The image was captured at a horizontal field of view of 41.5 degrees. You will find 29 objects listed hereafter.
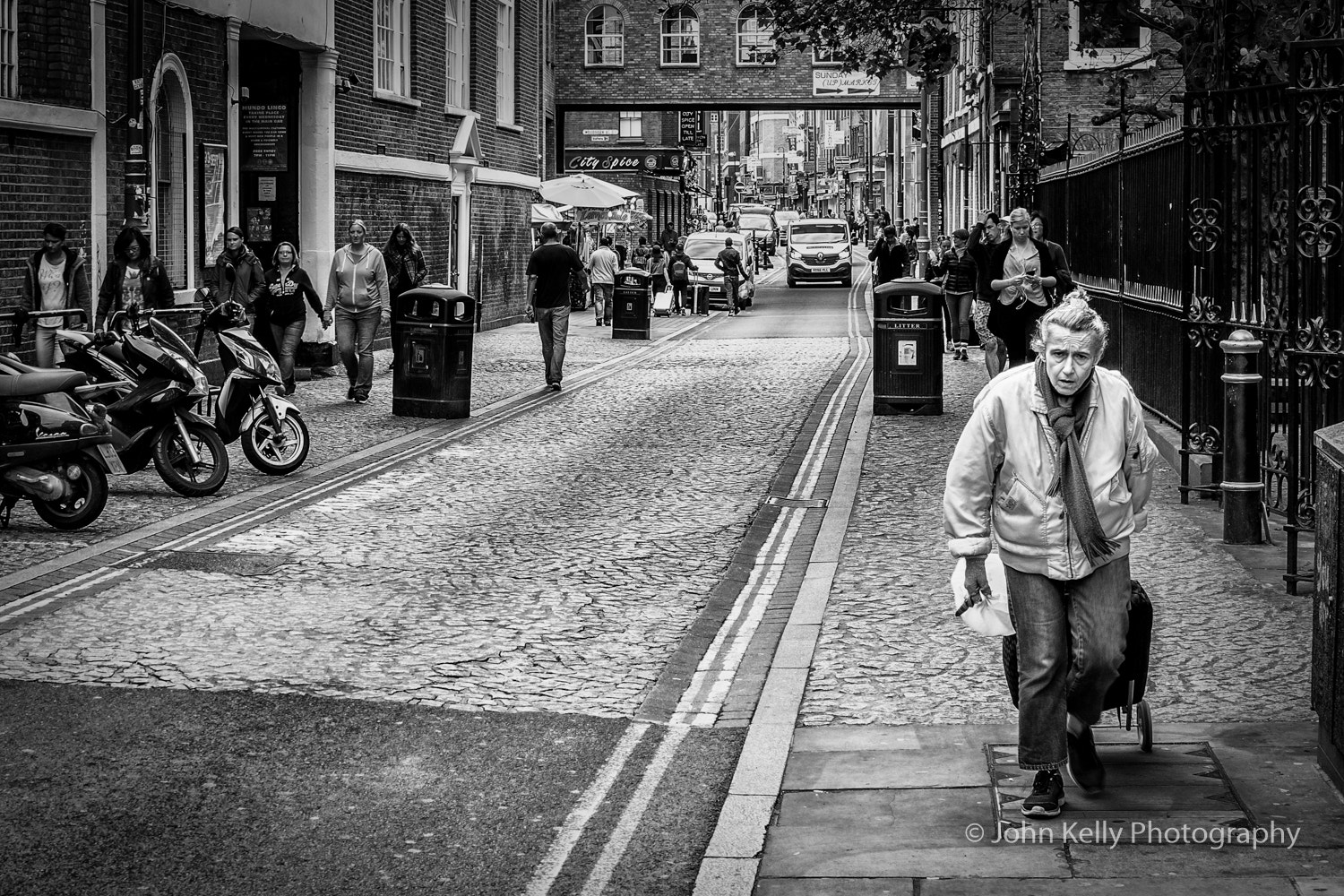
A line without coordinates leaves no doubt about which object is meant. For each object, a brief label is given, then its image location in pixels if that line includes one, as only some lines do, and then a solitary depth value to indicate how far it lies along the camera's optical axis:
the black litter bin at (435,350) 16.53
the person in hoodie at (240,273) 18.89
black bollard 9.30
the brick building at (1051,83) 36.12
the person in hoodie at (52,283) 15.88
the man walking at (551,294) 18.73
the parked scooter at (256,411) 12.63
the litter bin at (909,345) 16.61
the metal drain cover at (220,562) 9.34
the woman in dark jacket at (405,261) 19.86
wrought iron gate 8.71
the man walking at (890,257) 26.34
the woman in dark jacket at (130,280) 16.47
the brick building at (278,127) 16.39
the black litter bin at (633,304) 29.25
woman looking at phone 14.94
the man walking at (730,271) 39.06
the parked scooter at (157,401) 11.65
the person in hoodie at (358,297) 17.58
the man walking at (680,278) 39.06
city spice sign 53.88
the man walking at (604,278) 35.91
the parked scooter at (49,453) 10.31
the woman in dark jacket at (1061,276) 15.16
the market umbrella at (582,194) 35.00
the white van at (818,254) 54.28
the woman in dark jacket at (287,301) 17.88
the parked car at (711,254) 42.72
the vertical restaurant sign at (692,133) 72.50
